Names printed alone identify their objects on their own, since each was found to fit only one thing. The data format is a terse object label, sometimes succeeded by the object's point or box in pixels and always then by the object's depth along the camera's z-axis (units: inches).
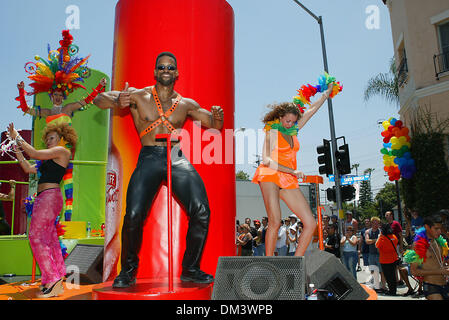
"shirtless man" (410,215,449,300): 175.5
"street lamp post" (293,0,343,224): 393.1
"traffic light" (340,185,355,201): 393.1
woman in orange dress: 157.0
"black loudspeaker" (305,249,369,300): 127.4
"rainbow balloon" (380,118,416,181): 462.3
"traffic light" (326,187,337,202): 400.5
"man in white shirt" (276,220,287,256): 429.4
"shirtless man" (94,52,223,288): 135.0
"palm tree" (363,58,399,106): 649.0
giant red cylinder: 159.6
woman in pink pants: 149.7
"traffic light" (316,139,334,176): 385.4
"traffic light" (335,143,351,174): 392.0
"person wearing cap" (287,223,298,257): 430.3
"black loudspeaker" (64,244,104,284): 189.9
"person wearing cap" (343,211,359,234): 383.9
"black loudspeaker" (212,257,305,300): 107.1
